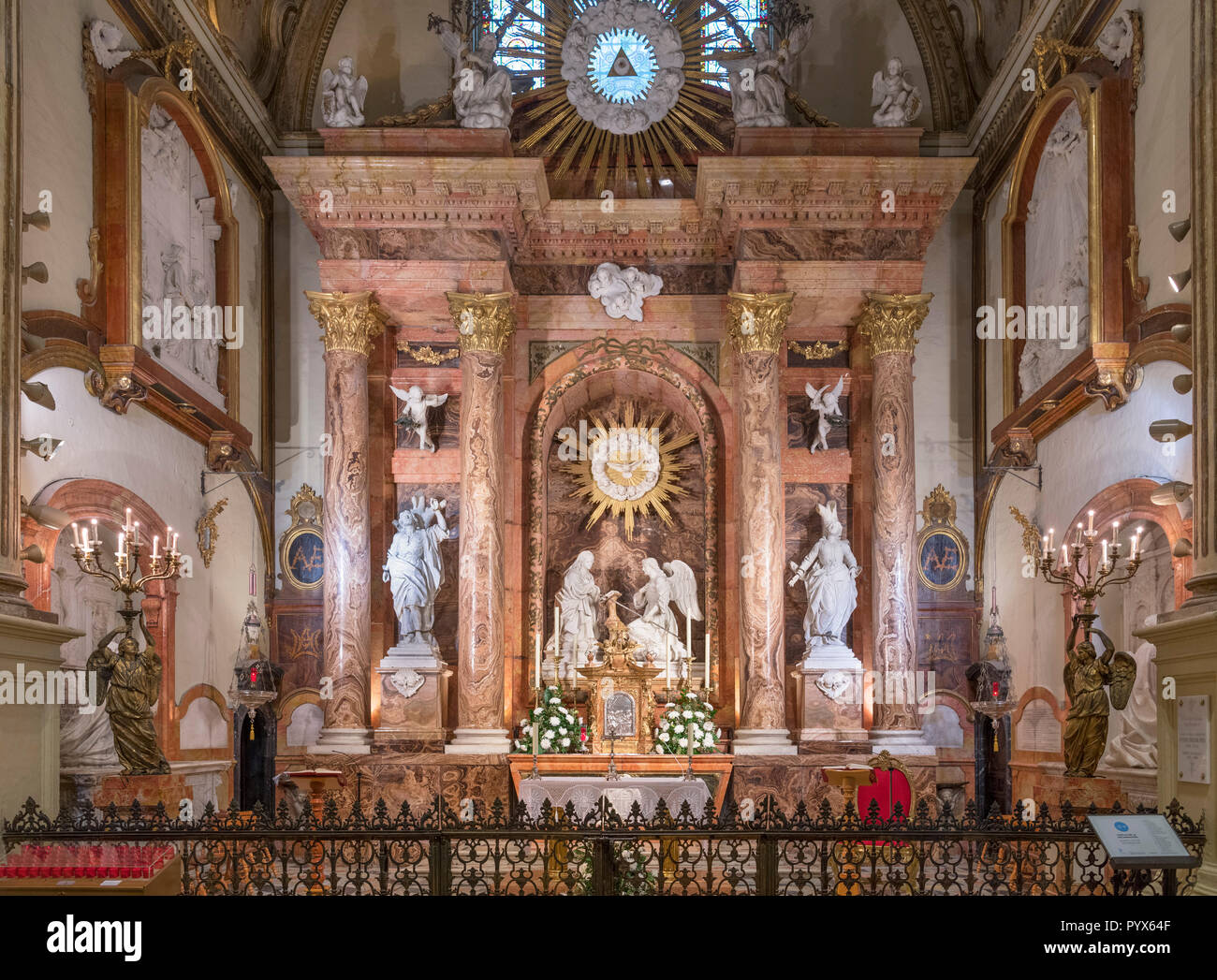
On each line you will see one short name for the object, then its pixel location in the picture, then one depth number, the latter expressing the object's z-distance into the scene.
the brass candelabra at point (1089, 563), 11.26
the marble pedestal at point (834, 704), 16.84
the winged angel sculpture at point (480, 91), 17.36
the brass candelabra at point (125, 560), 11.34
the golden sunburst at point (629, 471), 18.88
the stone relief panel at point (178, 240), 14.89
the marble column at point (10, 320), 10.81
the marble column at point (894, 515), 16.58
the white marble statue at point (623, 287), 18.47
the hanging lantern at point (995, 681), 16.75
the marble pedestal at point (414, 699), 16.84
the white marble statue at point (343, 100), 17.56
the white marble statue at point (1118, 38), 13.26
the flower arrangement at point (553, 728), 16.38
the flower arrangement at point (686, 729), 16.25
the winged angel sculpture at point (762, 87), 17.48
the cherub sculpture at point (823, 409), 18.03
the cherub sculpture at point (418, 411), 17.92
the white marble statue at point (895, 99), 17.58
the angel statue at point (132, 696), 11.80
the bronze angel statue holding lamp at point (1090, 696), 11.46
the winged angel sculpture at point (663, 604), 17.83
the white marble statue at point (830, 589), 17.11
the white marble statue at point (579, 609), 18.02
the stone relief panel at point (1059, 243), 14.74
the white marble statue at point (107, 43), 13.35
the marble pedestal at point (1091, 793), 11.75
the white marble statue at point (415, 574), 17.17
